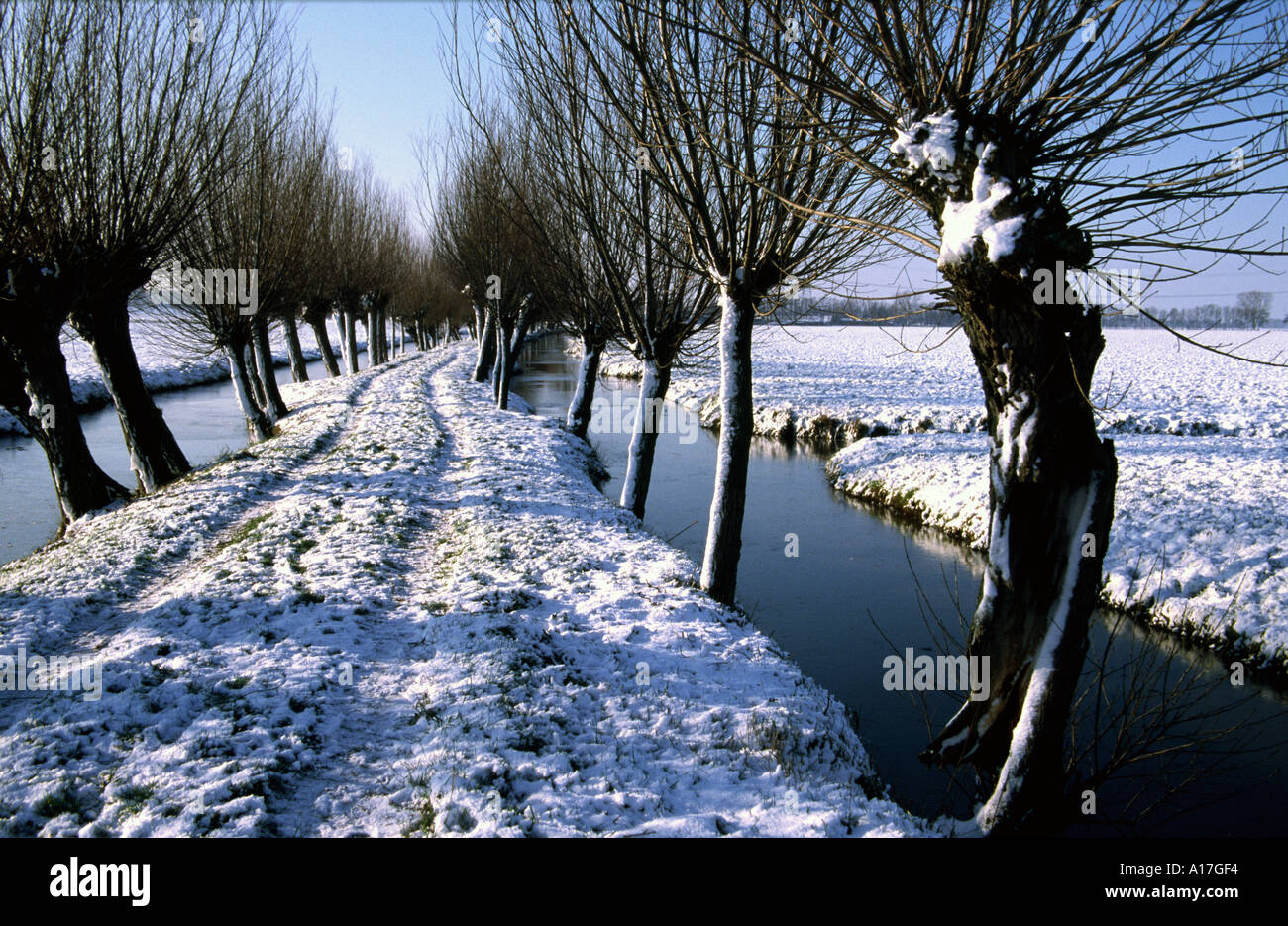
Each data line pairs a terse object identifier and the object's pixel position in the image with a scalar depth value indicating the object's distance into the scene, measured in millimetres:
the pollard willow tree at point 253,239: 14930
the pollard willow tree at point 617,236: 8320
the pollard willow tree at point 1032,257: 4148
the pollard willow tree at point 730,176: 6332
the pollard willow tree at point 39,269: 8695
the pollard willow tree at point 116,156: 9242
